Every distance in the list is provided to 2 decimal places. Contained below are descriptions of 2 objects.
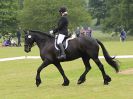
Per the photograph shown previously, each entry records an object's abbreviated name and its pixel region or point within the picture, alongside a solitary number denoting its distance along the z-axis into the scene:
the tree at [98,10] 105.19
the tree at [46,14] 87.00
